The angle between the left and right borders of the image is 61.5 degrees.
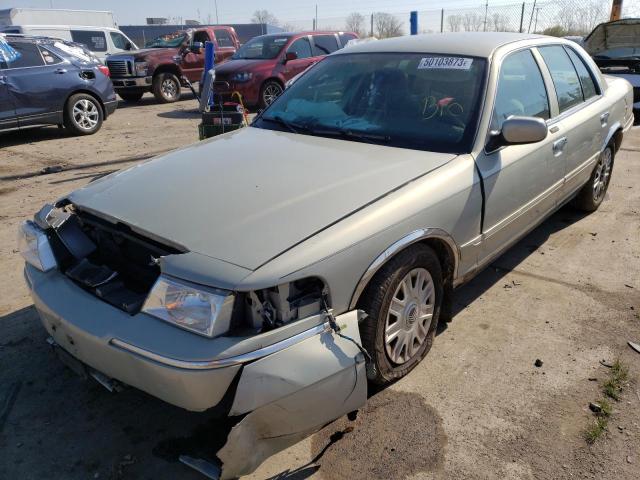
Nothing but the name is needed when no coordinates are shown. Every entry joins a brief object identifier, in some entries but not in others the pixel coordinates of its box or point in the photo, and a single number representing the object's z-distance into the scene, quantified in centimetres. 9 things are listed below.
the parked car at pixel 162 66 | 1345
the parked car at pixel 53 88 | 848
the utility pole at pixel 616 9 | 1505
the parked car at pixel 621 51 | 895
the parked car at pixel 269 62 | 1142
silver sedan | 202
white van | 1531
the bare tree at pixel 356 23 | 2980
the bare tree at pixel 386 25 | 2817
